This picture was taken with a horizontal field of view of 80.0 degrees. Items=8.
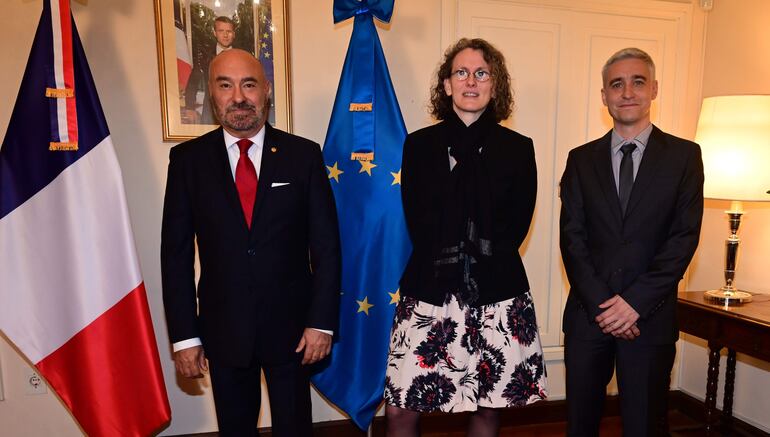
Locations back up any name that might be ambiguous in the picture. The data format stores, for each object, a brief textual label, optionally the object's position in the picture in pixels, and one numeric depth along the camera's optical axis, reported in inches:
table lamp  83.6
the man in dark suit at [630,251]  66.6
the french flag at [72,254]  75.3
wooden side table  81.0
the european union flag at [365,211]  87.7
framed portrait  89.7
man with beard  62.2
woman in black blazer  64.4
